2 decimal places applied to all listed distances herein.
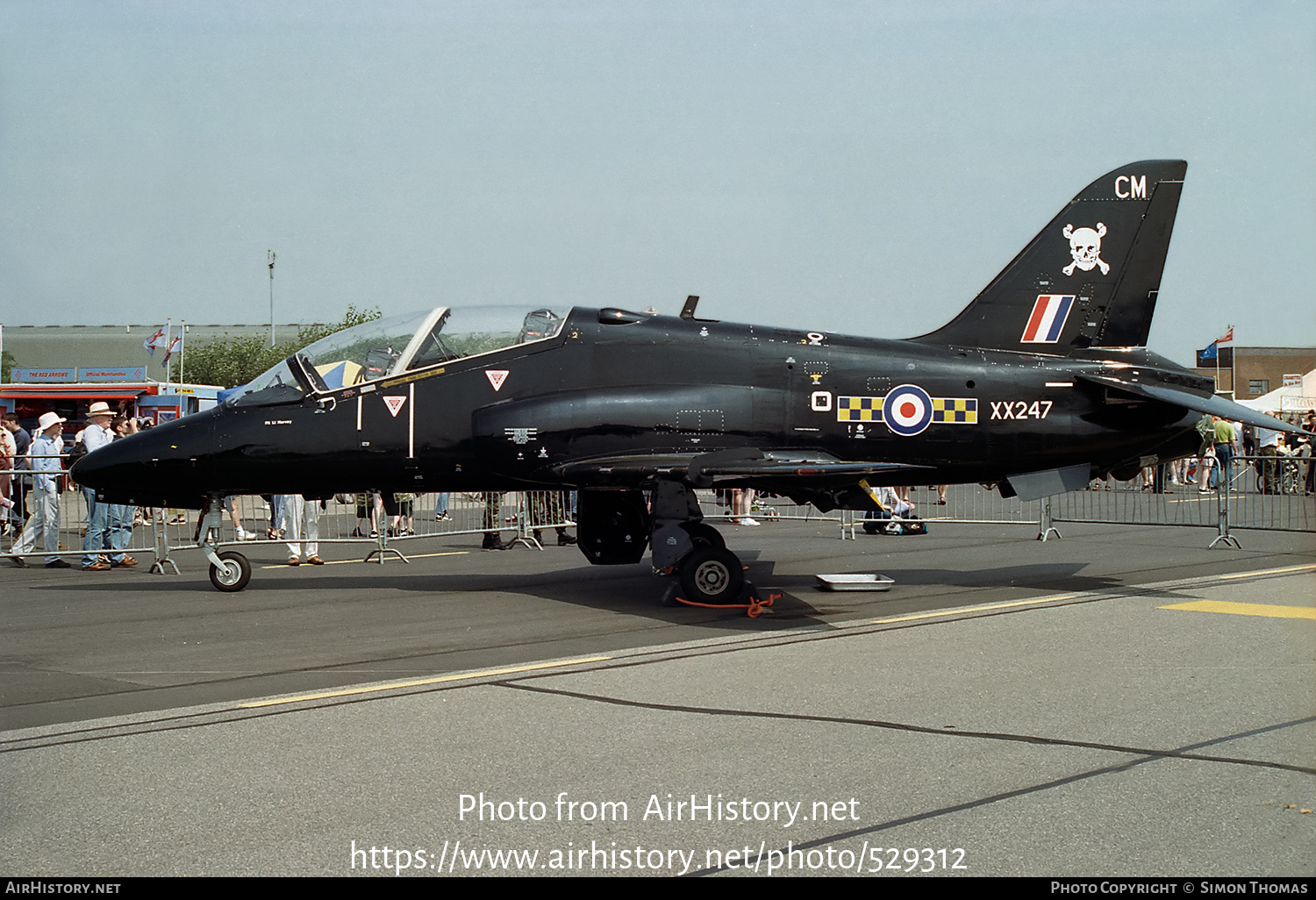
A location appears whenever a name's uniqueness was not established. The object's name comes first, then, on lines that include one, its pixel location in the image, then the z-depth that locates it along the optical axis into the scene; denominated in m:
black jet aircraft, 11.19
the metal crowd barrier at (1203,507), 19.36
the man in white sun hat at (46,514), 15.55
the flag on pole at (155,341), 56.16
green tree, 73.38
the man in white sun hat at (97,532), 15.20
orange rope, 10.27
